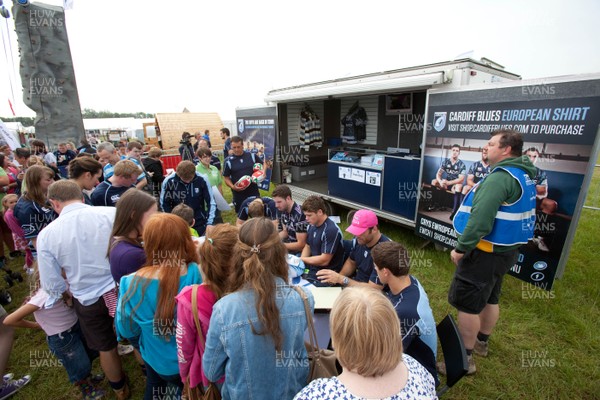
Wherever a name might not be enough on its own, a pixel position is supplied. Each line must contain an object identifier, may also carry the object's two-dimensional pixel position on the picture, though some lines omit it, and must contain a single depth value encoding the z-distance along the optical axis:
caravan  2.73
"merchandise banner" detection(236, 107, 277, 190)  6.96
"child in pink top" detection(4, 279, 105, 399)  2.02
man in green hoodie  2.12
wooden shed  18.72
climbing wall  8.33
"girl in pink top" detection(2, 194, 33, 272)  3.43
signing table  2.10
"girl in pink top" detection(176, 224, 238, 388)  1.37
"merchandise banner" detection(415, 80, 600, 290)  2.65
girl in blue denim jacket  1.19
